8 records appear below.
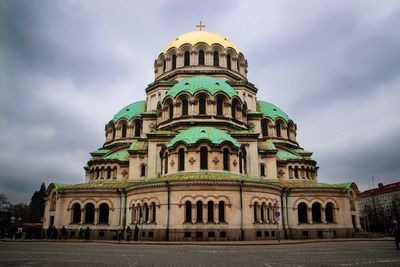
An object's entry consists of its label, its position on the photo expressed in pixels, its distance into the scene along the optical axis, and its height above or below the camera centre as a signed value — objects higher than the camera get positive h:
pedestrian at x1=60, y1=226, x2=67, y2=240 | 33.19 -0.07
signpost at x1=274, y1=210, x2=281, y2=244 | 27.50 +0.69
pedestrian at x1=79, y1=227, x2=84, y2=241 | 33.57 -0.03
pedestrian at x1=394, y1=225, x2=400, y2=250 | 20.41 -0.19
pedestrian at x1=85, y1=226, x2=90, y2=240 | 32.76 +0.01
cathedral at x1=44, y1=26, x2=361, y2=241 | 30.05 +5.79
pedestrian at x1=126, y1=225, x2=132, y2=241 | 30.16 -0.04
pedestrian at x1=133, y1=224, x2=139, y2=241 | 30.36 -0.13
